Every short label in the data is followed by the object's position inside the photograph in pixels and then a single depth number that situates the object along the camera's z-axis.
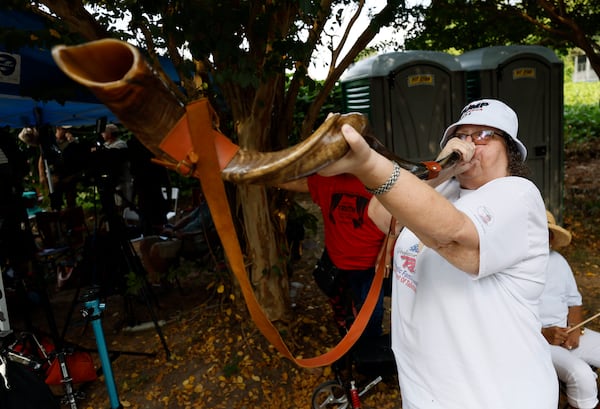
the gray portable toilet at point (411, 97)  5.84
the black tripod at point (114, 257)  4.04
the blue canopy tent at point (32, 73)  3.11
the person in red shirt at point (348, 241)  3.03
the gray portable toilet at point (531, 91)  6.30
